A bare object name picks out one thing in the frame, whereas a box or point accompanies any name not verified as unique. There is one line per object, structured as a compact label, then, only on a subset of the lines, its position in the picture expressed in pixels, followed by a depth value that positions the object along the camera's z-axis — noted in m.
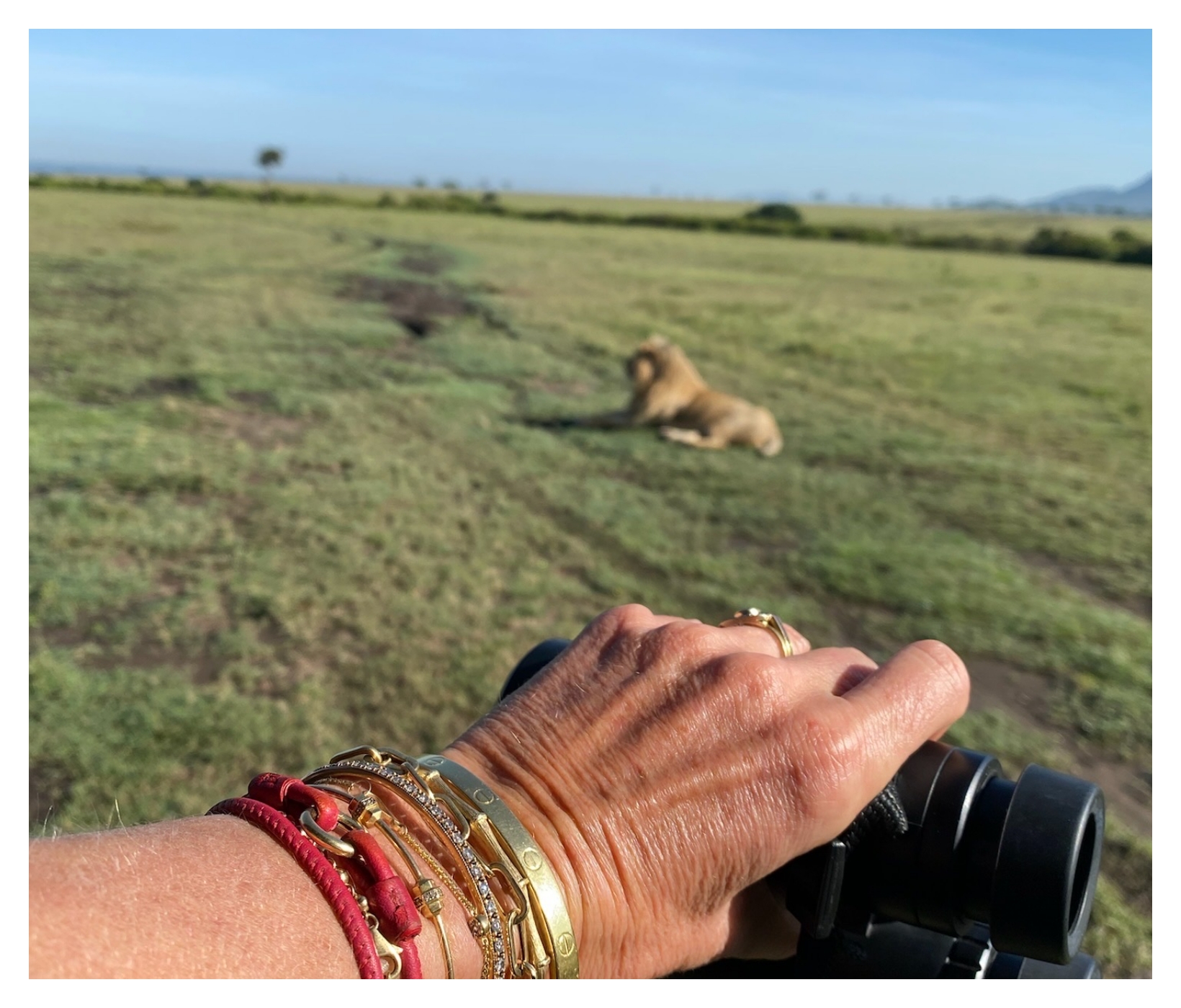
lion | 8.31
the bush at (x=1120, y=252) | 25.66
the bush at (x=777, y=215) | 38.47
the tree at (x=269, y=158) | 38.74
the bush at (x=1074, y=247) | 26.44
